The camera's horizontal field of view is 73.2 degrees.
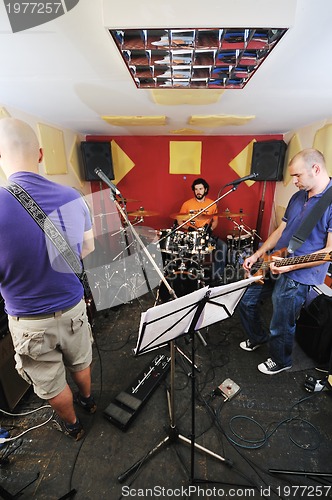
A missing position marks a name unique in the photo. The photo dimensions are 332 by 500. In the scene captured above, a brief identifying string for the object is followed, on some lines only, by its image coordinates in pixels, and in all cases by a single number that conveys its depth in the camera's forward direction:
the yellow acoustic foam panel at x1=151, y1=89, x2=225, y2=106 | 1.77
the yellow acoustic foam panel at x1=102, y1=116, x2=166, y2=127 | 2.56
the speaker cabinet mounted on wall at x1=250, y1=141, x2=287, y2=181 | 3.44
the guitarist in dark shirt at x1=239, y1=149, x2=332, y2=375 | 1.61
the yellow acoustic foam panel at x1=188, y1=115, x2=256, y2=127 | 2.55
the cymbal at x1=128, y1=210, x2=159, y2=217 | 3.05
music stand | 0.92
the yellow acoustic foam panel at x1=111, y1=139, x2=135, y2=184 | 3.94
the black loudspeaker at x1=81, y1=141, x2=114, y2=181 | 3.52
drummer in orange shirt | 3.24
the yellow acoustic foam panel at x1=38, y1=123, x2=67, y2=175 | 2.69
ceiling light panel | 1.05
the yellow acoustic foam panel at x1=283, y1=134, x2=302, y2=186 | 3.23
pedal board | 1.60
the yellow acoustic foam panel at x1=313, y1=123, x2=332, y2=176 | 2.56
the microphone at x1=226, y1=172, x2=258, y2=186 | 1.68
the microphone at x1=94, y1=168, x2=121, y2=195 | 1.38
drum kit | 2.90
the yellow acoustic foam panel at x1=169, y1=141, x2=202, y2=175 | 3.88
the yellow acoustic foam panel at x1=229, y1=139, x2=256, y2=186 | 3.82
